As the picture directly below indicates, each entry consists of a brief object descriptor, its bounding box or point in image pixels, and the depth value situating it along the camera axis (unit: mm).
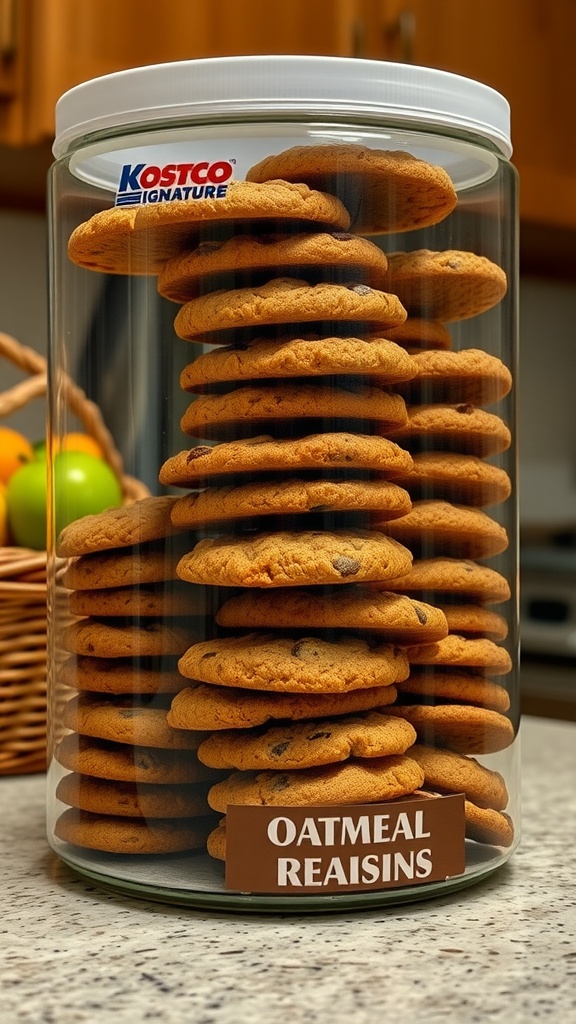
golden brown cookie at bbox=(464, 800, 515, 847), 839
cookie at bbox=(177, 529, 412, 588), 778
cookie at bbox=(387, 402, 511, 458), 842
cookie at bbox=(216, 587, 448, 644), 792
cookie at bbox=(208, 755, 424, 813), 791
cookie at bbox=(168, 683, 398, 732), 785
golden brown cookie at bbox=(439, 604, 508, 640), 849
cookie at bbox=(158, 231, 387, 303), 795
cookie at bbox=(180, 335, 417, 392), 787
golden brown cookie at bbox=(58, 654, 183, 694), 828
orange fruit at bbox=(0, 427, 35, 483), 1172
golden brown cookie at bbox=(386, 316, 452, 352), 835
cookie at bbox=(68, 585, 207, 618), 824
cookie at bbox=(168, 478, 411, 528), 785
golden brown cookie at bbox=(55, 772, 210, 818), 826
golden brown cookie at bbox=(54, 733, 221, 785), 823
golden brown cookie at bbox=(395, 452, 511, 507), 843
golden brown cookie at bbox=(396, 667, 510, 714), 840
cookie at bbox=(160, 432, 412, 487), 786
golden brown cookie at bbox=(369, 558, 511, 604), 832
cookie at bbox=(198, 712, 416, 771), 785
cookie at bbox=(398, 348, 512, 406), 844
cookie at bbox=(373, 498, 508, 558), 837
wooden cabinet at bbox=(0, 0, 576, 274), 1574
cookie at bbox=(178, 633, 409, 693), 779
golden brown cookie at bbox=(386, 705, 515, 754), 838
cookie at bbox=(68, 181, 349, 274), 791
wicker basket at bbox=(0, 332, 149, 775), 1048
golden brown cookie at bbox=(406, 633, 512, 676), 837
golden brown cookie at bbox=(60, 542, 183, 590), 832
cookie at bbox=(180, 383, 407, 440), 793
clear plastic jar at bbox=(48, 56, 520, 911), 790
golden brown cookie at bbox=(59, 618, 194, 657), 826
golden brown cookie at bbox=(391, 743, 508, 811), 828
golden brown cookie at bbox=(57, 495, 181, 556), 833
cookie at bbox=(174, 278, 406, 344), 787
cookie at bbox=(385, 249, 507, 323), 839
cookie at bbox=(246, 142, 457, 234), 805
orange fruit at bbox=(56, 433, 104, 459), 927
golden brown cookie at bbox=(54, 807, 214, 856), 829
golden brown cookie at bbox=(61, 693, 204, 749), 824
